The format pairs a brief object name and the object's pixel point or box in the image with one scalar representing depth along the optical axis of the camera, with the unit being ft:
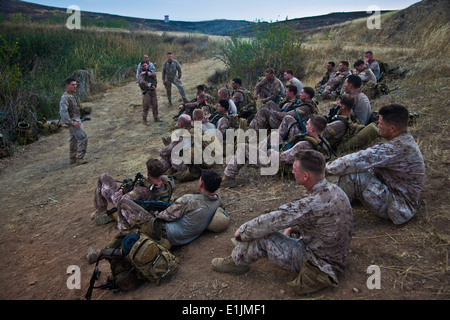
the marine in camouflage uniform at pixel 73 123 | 23.75
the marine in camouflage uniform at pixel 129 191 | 12.92
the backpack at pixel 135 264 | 9.82
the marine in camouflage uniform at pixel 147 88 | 32.86
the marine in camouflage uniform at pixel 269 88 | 28.07
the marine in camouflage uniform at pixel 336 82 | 30.40
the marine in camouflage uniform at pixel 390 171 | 10.36
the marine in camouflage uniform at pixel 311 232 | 8.48
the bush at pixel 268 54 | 39.73
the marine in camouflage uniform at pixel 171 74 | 38.70
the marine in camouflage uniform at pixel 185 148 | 18.70
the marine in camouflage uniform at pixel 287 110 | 19.36
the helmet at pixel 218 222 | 12.64
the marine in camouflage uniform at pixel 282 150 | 14.60
